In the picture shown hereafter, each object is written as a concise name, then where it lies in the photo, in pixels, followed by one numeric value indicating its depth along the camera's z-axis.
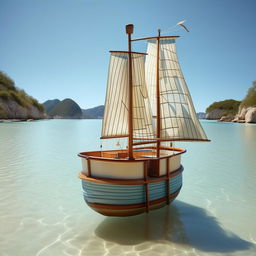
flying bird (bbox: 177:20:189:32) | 10.04
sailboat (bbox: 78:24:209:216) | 6.89
